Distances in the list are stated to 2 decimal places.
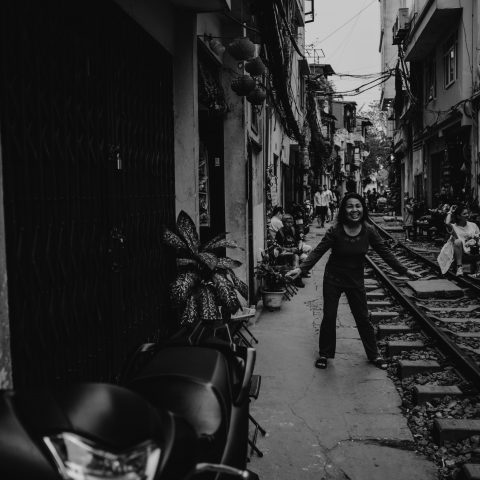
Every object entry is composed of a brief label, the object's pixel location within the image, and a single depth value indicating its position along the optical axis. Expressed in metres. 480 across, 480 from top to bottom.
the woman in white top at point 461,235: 13.00
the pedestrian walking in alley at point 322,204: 30.55
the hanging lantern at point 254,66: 7.91
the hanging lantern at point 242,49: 7.34
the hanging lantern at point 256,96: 8.49
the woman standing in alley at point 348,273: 6.87
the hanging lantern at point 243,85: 7.79
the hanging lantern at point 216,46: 7.87
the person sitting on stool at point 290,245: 11.57
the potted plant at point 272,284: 10.03
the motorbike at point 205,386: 2.49
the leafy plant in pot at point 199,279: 5.58
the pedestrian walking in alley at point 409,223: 23.08
